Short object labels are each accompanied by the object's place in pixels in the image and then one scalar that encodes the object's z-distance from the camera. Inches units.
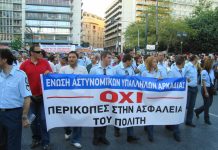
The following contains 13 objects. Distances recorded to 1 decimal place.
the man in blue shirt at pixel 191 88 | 180.1
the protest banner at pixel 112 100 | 130.1
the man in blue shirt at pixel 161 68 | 162.1
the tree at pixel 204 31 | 1101.4
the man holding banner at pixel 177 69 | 166.5
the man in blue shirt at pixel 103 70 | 142.7
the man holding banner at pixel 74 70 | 136.2
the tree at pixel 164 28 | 1072.1
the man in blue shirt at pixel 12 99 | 95.5
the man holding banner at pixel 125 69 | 157.2
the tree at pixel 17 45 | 1590.4
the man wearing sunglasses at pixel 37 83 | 130.6
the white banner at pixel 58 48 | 599.2
